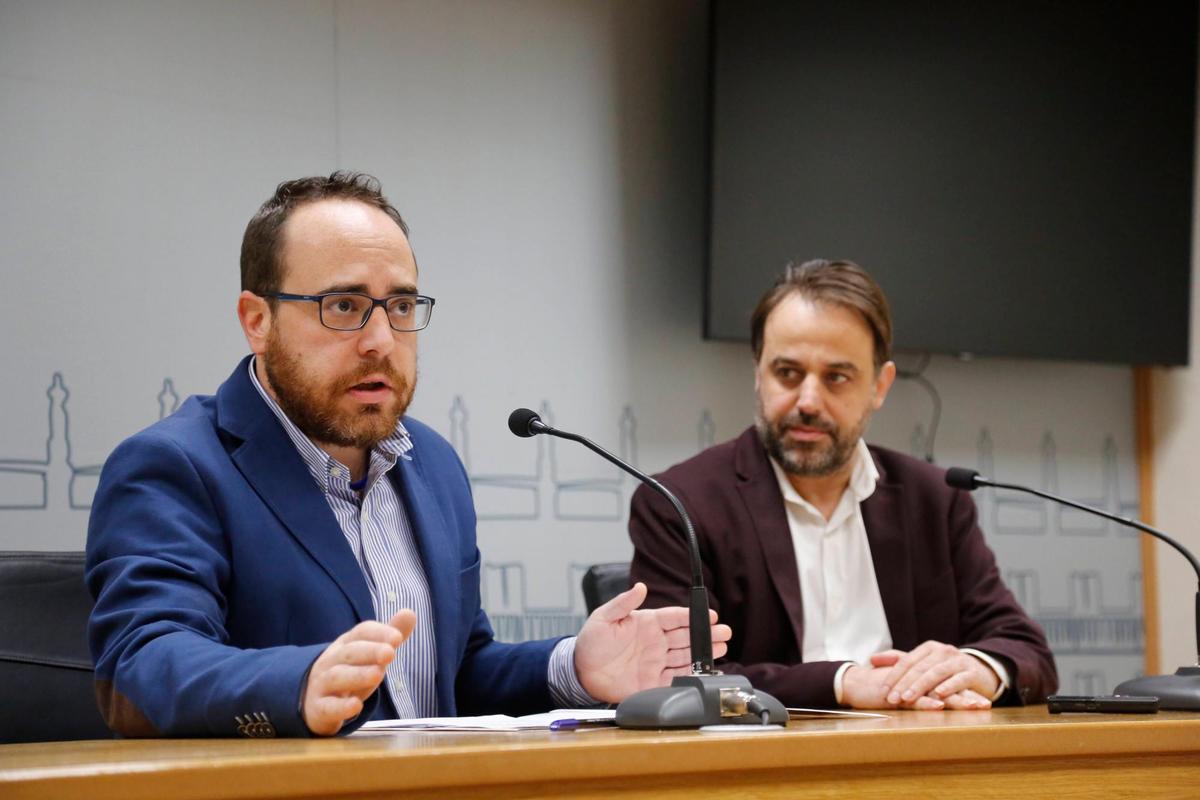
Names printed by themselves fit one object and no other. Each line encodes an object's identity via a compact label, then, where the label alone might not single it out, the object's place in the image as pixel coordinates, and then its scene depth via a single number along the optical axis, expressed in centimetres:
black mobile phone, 208
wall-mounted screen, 316
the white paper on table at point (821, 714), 207
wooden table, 168
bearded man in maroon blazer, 250
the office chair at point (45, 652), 216
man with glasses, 198
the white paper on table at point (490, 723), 193
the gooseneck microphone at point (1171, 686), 214
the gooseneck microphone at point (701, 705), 188
